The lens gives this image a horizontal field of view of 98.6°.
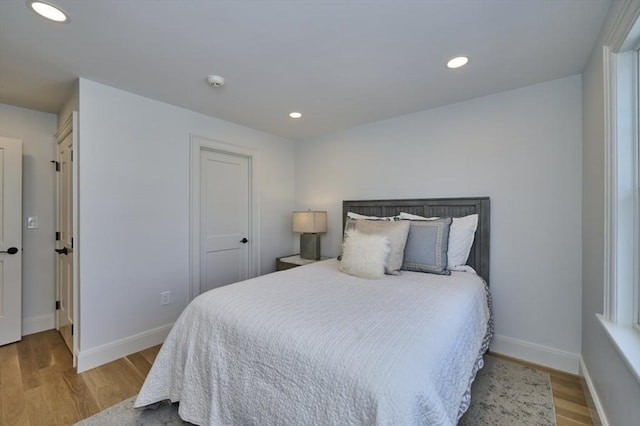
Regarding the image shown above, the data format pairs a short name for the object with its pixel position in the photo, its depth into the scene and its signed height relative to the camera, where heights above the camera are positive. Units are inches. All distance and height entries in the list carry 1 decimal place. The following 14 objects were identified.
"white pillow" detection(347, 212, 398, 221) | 111.5 -1.7
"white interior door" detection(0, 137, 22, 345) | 101.7 -9.3
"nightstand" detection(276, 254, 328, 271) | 132.5 -23.9
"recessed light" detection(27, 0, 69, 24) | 54.8 +41.9
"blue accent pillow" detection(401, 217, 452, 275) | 89.8 -11.4
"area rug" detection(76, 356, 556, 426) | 64.7 -49.0
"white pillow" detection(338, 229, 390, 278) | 84.7 -13.5
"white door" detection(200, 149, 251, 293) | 122.5 -2.6
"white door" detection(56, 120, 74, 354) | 98.0 -10.1
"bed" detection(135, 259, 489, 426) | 38.1 -23.6
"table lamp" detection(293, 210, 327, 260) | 135.0 -7.8
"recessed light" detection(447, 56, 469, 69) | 74.4 +41.9
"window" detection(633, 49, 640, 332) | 53.6 +3.2
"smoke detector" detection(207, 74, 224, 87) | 84.0 +41.4
